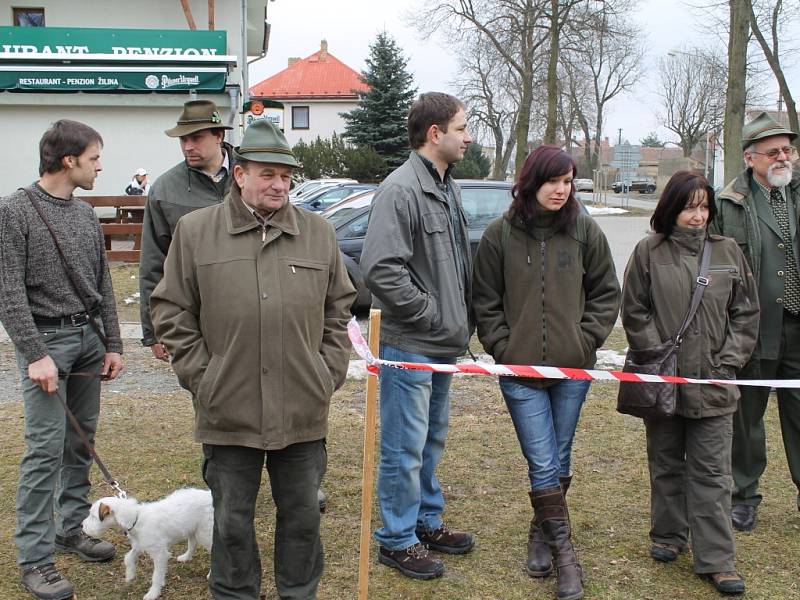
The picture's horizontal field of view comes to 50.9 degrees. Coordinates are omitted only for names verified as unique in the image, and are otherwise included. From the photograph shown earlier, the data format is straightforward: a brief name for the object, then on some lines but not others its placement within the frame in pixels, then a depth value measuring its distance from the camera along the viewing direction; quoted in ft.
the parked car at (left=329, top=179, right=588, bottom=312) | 35.42
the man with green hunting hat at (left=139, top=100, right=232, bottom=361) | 13.28
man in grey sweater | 11.64
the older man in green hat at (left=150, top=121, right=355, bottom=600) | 9.93
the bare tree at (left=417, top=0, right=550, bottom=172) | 103.81
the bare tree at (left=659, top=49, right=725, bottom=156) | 211.00
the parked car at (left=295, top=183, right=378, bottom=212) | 61.45
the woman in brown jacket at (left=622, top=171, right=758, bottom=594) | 12.68
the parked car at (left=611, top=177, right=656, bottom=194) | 215.31
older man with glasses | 14.32
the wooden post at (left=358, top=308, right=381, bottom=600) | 11.20
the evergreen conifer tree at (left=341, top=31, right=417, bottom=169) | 131.13
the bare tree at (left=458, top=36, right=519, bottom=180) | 119.34
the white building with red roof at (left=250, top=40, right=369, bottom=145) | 200.64
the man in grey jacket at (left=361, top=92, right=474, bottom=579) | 12.17
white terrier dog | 12.21
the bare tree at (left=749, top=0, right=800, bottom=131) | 90.43
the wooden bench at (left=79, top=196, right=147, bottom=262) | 53.31
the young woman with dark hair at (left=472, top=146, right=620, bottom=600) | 12.50
